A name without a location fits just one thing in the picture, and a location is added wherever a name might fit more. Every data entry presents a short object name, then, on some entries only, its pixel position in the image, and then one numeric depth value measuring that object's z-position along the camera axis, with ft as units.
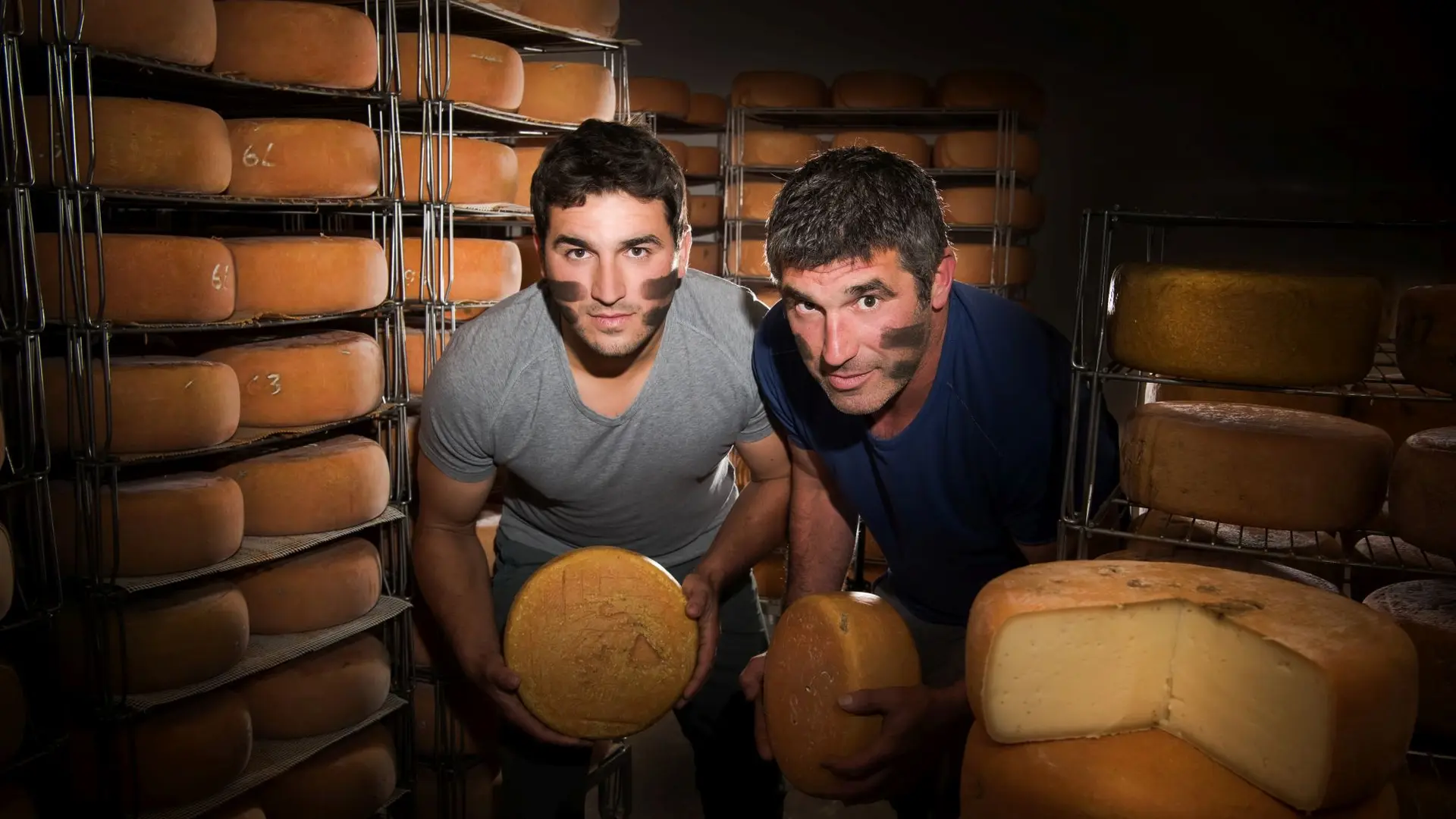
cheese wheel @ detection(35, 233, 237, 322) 5.49
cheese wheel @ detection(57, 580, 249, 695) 5.76
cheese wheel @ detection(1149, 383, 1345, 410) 6.47
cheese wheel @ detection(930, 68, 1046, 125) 14.69
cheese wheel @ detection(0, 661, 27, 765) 5.00
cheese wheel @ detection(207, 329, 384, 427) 6.72
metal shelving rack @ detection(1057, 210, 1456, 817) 3.76
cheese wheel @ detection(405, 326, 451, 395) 8.04
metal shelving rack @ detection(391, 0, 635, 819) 7.70
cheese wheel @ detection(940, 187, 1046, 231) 14.57
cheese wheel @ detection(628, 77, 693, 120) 16.14
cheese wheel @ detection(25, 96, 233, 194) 5.37
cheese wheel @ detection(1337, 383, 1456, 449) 5.93
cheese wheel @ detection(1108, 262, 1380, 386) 3.91
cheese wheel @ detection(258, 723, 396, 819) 6.86
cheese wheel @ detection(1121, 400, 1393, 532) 4.26
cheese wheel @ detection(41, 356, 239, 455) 5.59
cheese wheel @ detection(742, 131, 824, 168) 14.92
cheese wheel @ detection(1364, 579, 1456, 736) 4.03
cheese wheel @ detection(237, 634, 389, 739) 6.81
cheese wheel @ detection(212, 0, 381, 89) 6.55
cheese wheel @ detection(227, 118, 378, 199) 6.62
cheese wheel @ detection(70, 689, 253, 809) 5.78
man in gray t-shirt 5.35
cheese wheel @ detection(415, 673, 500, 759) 8.10
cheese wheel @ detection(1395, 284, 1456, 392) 3.86
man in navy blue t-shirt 4.22
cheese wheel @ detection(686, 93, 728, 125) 17.22
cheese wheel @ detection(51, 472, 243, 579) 5.69
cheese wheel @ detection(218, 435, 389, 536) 6.75
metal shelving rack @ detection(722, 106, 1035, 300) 14.53
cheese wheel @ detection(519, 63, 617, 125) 9.12
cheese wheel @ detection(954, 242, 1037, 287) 14.35
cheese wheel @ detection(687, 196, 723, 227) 17.67
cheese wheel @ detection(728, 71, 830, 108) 15.26
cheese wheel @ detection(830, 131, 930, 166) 14.56
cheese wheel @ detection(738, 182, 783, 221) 14.83
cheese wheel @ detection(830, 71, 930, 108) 14.97
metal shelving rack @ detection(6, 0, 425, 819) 5.41
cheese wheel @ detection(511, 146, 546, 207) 9.05
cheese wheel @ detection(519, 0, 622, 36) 8.89
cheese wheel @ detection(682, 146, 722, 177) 17.40
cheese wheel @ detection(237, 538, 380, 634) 6.82
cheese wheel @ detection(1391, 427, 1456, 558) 4.09
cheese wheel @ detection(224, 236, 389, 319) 6.67
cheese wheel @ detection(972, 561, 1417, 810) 3.03
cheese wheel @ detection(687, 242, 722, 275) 16.75
